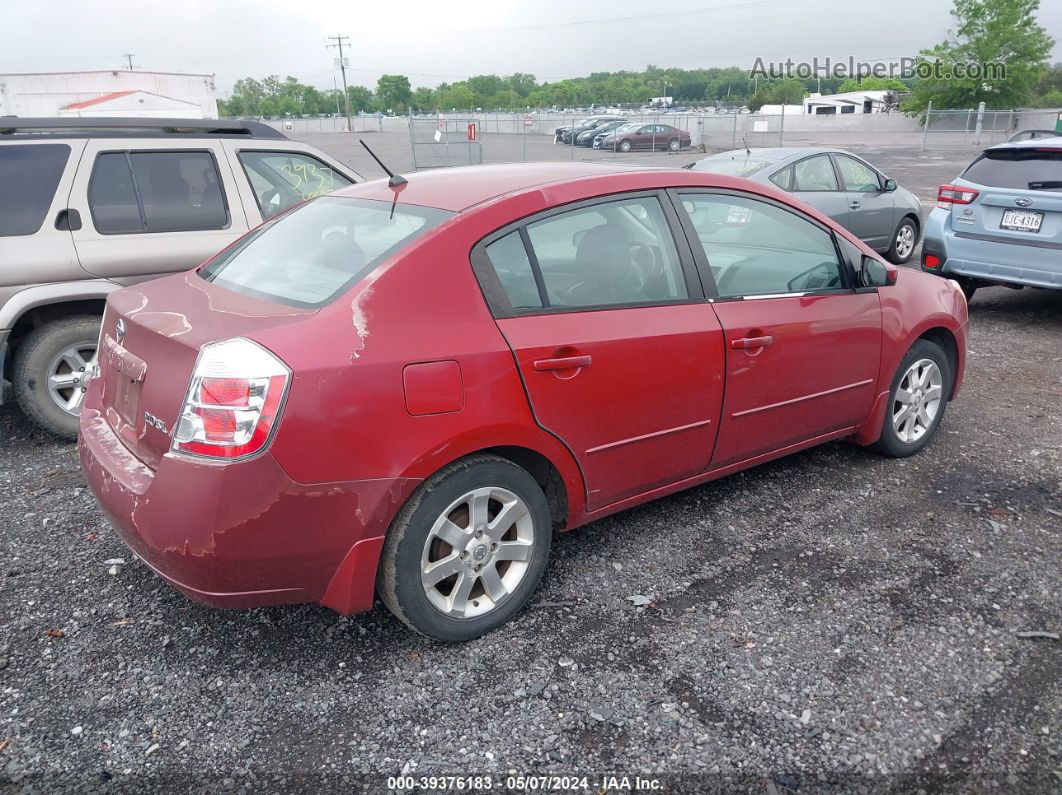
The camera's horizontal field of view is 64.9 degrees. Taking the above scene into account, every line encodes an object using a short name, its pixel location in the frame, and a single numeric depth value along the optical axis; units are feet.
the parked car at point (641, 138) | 132.46
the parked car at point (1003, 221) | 23.73
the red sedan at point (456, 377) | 8.58
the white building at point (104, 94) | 131.85
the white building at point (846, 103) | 284.61
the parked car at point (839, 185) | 31.09
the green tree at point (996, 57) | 193.16
